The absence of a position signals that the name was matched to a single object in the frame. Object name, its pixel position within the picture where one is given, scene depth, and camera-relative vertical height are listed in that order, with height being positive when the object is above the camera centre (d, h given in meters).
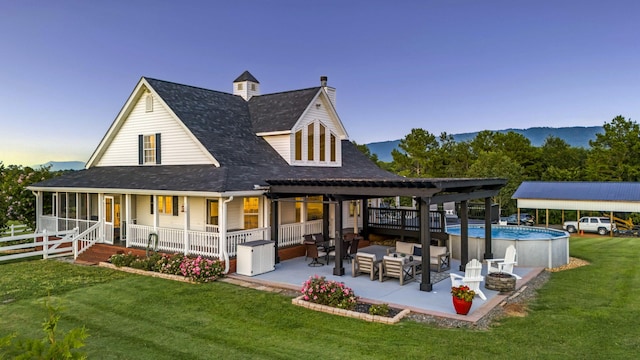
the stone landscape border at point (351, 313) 8.75 -3.05
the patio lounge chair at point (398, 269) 11.79 -2.70
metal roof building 30.09 -1.42
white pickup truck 32.09 -3.86
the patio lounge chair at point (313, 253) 14.25 -2.61
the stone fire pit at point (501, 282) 10.86 -2.83
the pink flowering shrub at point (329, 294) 9.58 -2.81
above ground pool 14.28 -2.59
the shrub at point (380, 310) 9.02 -2.95
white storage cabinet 13.13 -2.58
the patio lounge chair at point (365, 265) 12.34 -2.68
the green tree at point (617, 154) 44.91 +2.64
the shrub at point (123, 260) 14.56 -2.85
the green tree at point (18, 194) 20.77 -0.61
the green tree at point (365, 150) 54.59 +4.03
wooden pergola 11.08 -0.40
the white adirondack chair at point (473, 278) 9.96 -2.48
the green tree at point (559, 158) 50.29 +2.97
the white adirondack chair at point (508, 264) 12.20 -2.61
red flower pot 8.87 -2.82
